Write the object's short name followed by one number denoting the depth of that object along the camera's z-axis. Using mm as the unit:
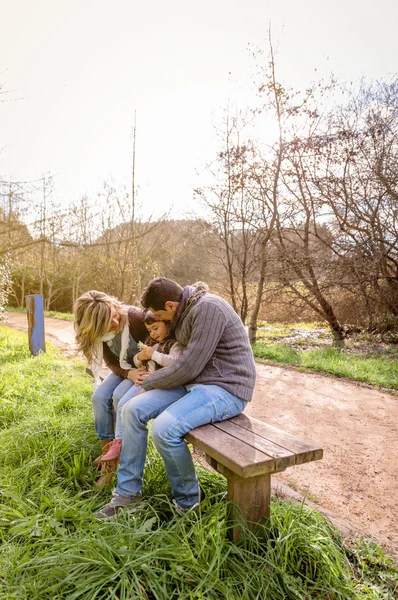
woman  2785
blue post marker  6934
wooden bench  1774
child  2613
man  2127
